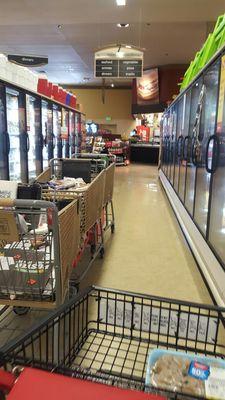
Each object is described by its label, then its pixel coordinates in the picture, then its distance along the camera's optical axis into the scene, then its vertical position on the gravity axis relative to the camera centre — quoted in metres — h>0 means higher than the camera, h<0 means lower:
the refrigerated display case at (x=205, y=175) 3.05 -0.39
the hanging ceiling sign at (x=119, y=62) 8.56 +2.03
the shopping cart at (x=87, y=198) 2.96 -0.57
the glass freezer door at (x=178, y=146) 6.27 -0.08
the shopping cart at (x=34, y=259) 1.67 -0.72
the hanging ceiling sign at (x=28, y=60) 5.79 +1.50
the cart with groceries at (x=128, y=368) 0.70 -0.62
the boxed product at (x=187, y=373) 0.85 -0.63
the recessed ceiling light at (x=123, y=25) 8.90 +3.07
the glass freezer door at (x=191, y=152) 4.42 -0.13
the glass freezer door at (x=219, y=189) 3.02 -0.43
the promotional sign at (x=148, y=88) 14.09 +2.30
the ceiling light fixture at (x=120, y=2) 6.60 +2.74
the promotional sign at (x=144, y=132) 18.61 +0.53
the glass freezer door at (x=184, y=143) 5.33 -0.01
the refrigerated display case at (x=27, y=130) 5.15 +0.19
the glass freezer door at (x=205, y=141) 3.60 +0.02
